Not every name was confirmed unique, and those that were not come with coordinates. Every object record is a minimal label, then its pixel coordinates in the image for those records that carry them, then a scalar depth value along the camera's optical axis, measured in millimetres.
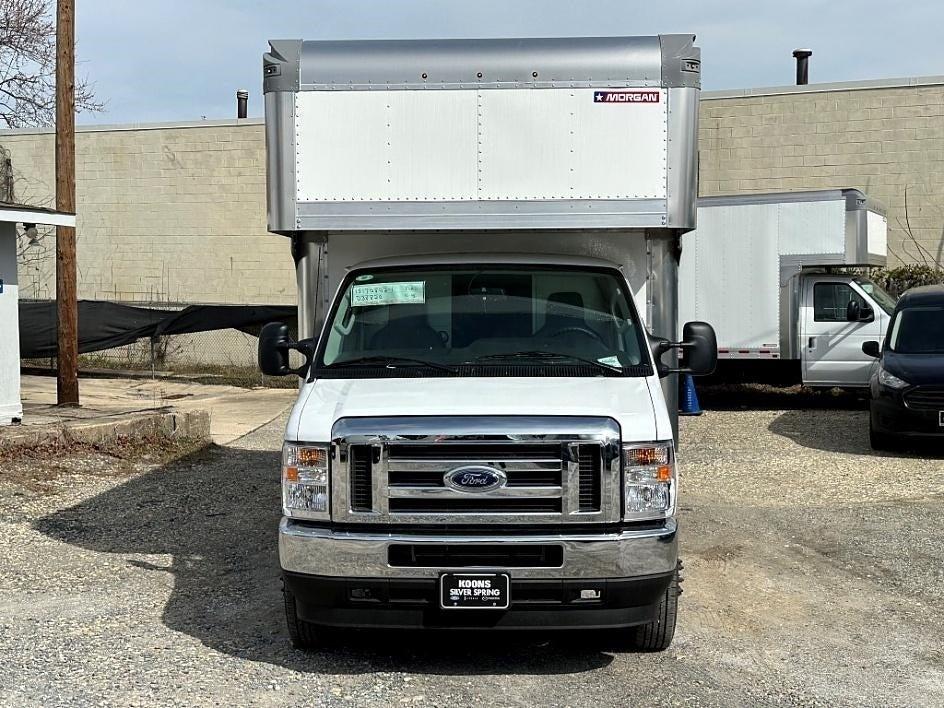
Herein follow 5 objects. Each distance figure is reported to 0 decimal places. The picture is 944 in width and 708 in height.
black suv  12242
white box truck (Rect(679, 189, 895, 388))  15984
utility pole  15211
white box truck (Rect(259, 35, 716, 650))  5230
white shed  13102
